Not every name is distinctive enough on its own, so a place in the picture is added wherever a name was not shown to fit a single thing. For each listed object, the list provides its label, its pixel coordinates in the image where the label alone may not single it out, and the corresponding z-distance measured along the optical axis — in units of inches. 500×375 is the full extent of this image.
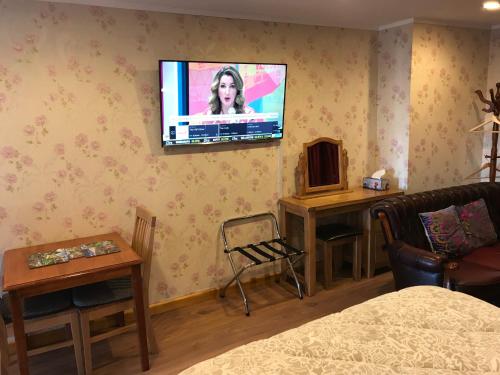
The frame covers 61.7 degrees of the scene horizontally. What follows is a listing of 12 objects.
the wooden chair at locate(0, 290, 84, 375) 92.7
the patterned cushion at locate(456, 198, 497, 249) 131.7
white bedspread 56.4
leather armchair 110.8
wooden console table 137.0
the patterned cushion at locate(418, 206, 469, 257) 126.2
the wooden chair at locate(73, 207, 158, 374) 97.7
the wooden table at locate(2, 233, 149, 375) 87.0
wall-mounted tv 120.6
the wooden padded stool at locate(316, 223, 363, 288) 144.5
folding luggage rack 133.6
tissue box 156.7
